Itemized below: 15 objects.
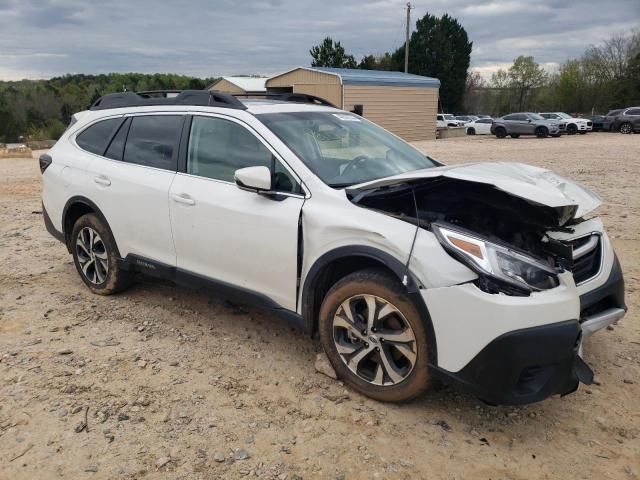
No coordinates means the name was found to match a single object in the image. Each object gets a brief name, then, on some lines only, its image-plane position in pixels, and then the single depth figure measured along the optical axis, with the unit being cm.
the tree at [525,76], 6125
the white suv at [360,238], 266
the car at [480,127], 3488
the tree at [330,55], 4978
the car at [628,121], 3103
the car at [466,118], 3919
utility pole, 4310
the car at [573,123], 3192
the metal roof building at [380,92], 2697
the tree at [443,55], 4641
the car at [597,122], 3384
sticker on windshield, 428
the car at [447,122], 3922
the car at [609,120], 3297
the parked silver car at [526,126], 3031
